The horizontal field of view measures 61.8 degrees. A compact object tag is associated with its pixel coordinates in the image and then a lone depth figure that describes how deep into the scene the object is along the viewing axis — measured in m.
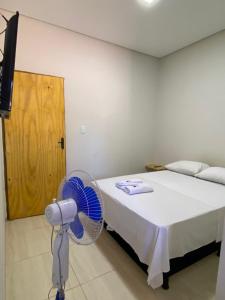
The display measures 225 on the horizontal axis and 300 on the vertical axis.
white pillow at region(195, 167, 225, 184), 2.35
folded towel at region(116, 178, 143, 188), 2.15
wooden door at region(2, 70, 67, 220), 2.35
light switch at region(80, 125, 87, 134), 3.03
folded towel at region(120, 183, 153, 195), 1.96
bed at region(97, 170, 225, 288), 1.37
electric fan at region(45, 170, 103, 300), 0.90
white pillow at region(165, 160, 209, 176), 2.72
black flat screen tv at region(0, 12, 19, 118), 0.99
